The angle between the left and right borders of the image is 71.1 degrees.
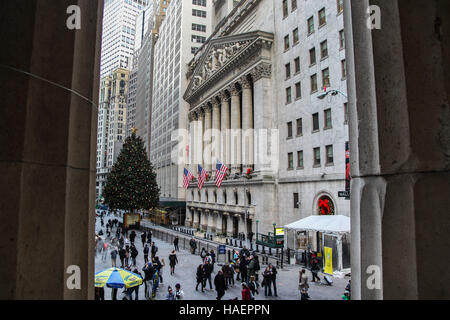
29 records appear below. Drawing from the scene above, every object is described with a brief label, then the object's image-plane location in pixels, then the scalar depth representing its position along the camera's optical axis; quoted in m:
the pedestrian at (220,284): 13.59
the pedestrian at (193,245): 28.08
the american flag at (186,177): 41.19
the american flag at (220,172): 33.42
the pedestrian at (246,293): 11.59
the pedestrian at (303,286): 13.35
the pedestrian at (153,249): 22.42
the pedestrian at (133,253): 22.04
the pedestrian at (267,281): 15.20
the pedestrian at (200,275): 15.86
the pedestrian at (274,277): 15.27
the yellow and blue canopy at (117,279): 11.56
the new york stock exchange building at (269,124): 30.53
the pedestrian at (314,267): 18.02
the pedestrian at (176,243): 29.44
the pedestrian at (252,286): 14.40
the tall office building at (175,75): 75.88
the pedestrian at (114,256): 21.17
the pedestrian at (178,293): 11.94
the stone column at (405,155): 3.73
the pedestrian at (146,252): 21.48
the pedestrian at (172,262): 19.98
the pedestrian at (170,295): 11.88
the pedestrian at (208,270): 16.27
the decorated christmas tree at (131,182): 48.81
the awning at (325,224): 19.64
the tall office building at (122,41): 195.38
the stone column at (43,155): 3.45
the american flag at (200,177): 40.50
